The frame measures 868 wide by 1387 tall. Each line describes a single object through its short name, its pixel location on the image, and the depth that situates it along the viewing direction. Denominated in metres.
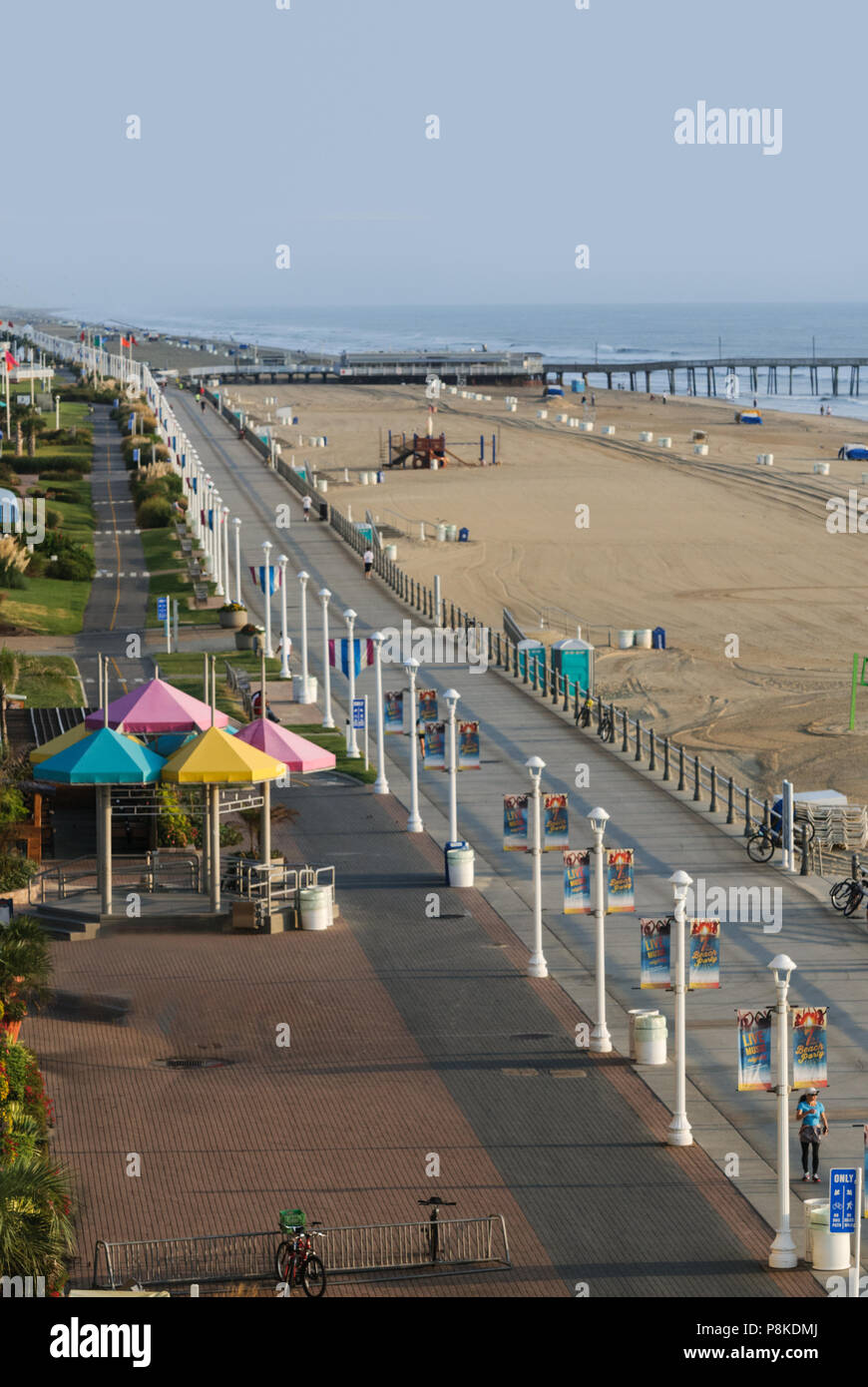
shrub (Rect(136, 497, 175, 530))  85.31
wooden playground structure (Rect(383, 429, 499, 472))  108.25
